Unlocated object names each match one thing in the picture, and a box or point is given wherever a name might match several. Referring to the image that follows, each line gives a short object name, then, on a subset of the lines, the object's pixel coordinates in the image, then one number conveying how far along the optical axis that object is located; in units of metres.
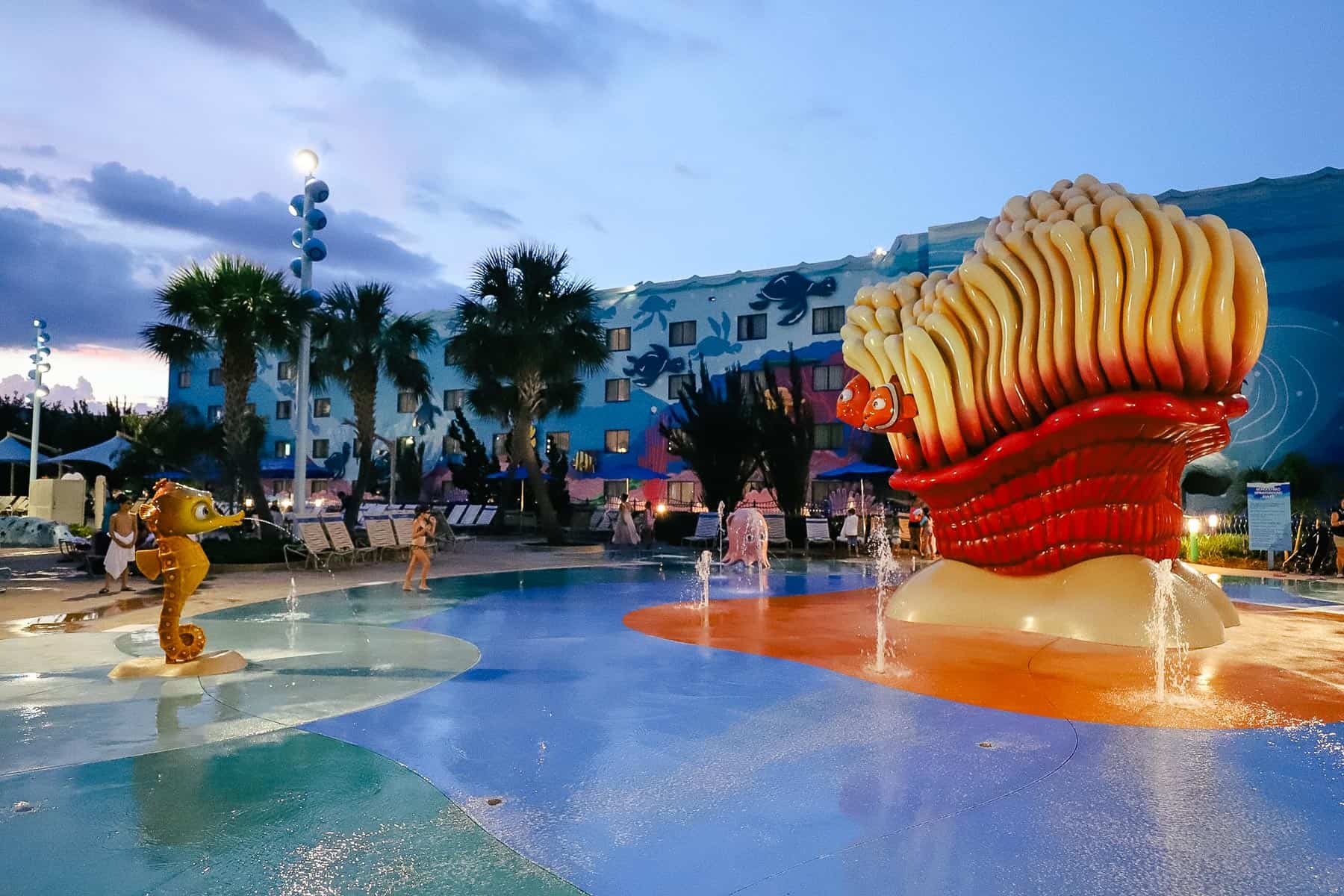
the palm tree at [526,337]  23.33
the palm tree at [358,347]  20.92
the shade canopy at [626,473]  34.19
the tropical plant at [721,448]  28.27
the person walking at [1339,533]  15.23
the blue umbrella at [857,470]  24.48
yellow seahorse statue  6.57
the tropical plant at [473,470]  33.41
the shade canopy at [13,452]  28.25
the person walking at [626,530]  22.95
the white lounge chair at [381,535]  16.86
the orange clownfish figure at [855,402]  9.27
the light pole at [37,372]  26.09
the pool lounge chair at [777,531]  20.50
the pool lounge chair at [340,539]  15.66
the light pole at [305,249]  17.08
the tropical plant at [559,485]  31.20
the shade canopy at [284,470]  37.56
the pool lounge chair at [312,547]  15.04
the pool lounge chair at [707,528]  21.22
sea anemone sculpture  7.44
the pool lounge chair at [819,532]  20.33
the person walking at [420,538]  12.15
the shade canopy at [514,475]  32.94
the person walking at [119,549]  11.62
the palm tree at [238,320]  17.34
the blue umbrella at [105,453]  28.14
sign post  16.23
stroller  16.03
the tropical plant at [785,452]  28.48
